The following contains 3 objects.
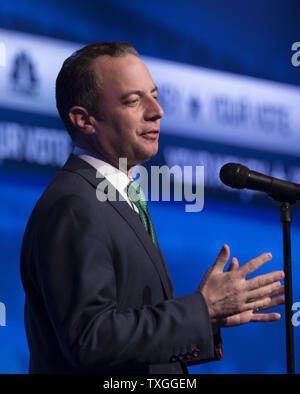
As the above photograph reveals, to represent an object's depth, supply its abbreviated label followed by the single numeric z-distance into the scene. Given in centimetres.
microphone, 533
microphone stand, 530
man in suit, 516
